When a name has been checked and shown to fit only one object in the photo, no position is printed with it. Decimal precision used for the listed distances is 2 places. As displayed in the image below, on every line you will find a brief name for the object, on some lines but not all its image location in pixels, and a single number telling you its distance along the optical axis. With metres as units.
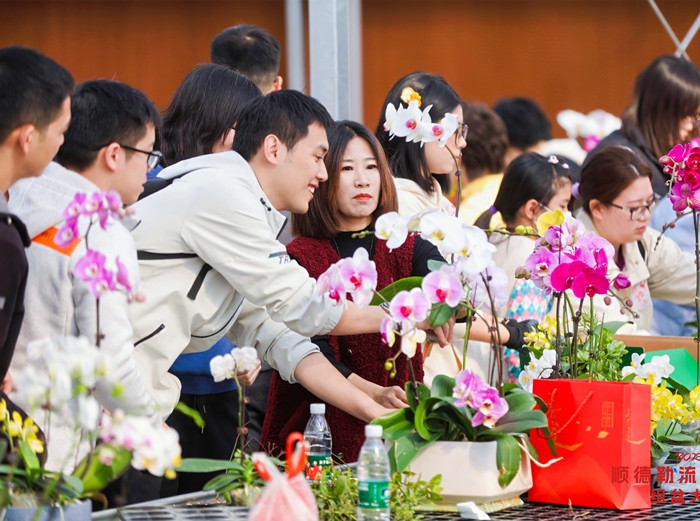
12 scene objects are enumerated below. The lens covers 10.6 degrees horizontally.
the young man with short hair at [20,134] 8.76
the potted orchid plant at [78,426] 8.23
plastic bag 8.39
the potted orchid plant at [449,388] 8.92
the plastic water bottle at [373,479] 8.71
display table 8.78
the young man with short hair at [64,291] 9.02
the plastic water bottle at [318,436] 9.26
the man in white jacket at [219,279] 9.47
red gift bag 9.06
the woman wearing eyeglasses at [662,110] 13.01
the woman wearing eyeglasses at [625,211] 11.31
